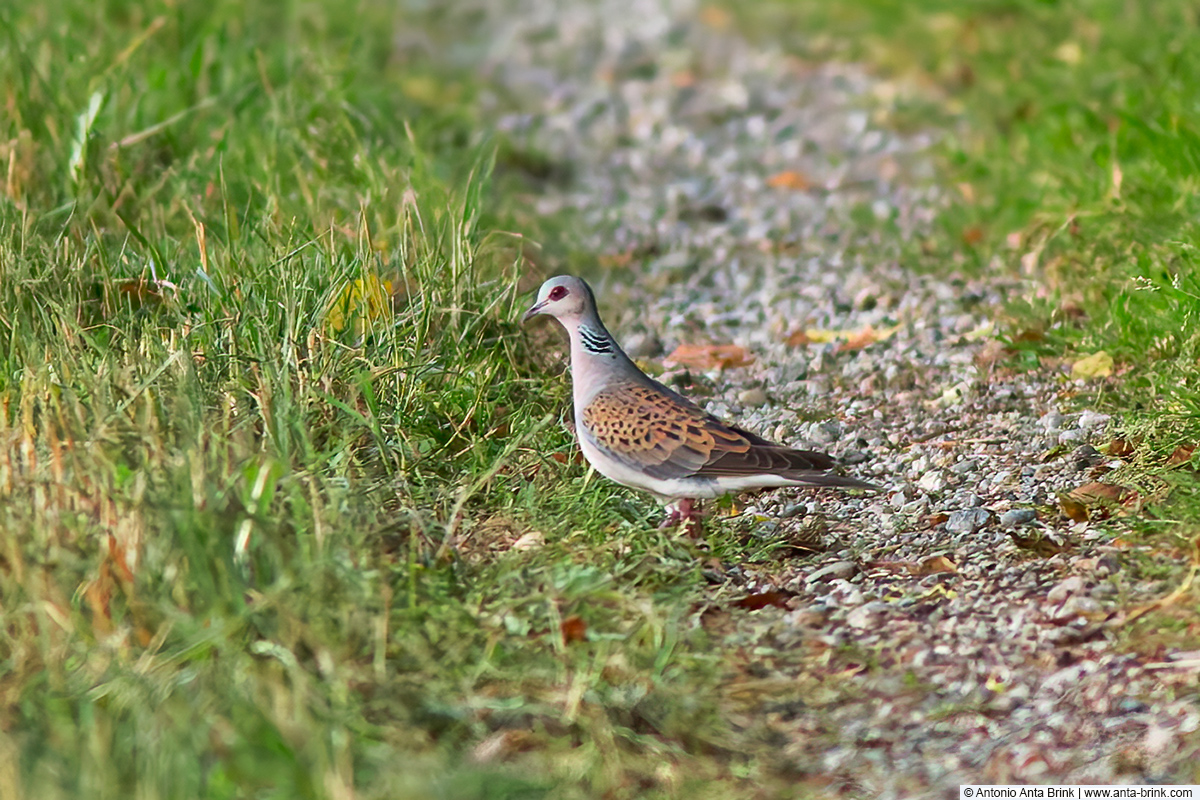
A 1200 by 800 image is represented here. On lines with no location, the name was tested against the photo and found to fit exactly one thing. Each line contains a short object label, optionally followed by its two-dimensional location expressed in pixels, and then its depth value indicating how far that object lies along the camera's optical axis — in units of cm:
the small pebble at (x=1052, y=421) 1070
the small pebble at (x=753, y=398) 1191
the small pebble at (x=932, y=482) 1006
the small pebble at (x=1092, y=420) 1056
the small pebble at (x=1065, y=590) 835
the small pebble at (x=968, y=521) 938
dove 893
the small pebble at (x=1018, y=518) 933
